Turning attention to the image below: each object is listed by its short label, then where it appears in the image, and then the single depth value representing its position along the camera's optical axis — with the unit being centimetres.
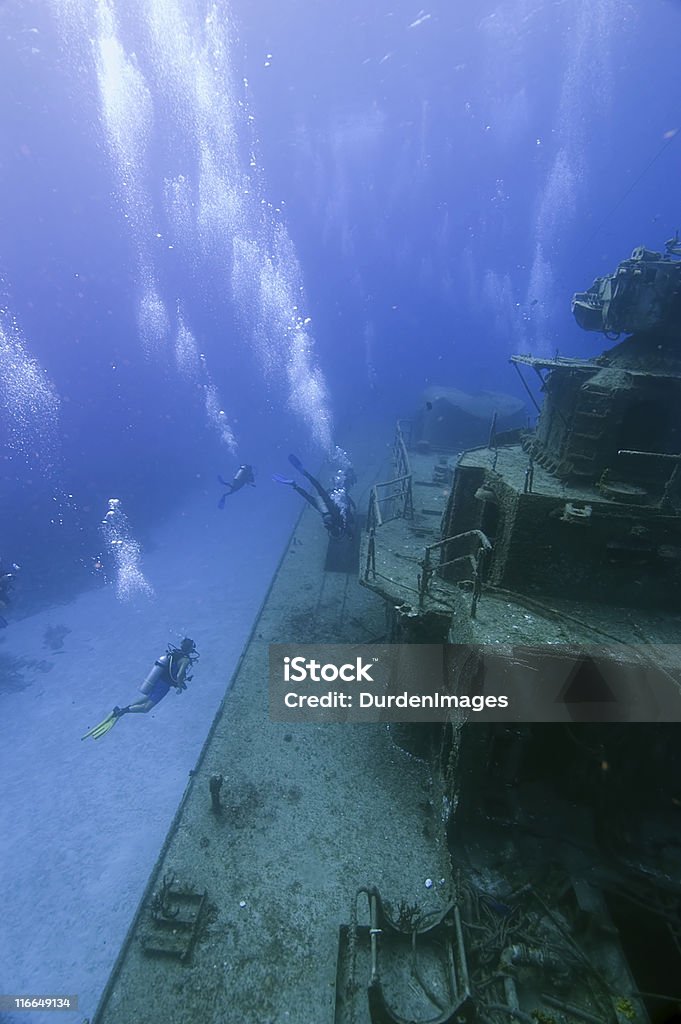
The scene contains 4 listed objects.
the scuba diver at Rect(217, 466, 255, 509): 2138
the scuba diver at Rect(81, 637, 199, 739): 1254
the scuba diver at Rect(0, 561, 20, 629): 1898
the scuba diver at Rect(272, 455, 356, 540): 1705
